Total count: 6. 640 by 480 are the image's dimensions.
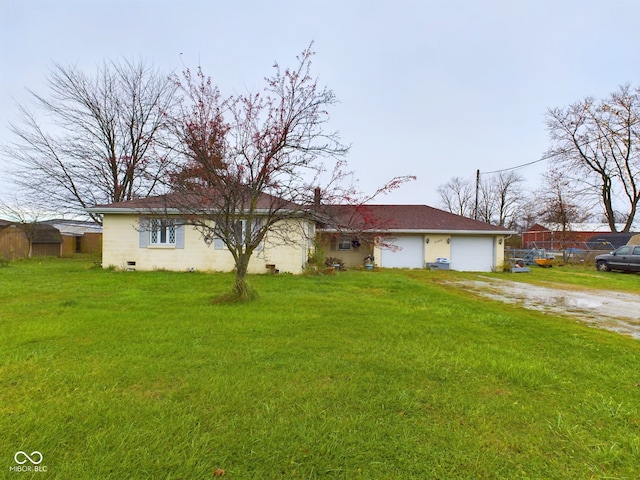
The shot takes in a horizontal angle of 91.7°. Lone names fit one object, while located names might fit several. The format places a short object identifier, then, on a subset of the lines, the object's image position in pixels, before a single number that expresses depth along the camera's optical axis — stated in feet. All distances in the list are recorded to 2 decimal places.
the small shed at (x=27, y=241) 58.90
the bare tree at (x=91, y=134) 57.72
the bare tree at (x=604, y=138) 74.13
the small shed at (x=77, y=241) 72.08
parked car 51.39
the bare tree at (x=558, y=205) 79.43
